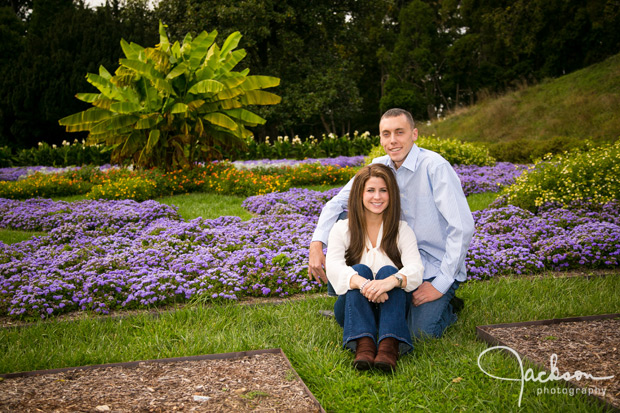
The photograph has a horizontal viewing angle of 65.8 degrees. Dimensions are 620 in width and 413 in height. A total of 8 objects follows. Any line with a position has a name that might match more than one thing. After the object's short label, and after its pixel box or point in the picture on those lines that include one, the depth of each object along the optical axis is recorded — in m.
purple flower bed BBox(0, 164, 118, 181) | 13.19
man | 3.26
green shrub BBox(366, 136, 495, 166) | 12.09
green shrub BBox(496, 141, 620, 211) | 6.40
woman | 2.98
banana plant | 10.25
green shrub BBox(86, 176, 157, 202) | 9.35
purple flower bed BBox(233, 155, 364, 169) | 13.47
